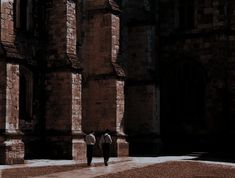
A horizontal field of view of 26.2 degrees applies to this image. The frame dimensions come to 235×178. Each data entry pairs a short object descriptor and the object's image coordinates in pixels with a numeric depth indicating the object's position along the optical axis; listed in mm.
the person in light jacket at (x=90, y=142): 20328
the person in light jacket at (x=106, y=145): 20141
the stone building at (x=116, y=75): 22938
